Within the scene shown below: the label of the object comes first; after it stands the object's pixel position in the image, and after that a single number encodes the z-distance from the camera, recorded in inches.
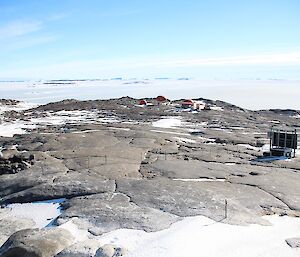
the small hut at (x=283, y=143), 670.5
